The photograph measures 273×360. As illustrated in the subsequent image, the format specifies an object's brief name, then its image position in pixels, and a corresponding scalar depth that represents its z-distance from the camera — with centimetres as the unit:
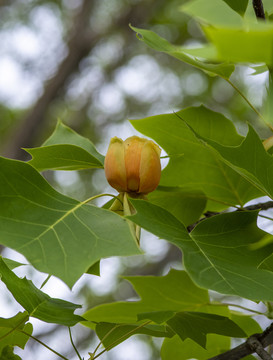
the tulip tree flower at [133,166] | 116
